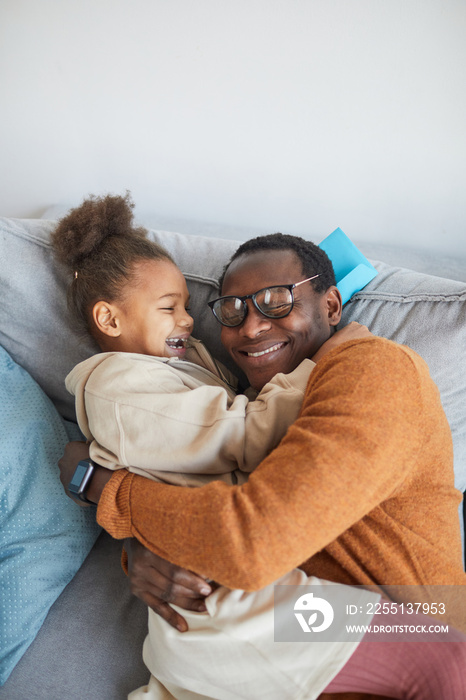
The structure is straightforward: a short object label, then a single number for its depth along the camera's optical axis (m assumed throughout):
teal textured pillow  1.36
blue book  1.57
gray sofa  1.30
